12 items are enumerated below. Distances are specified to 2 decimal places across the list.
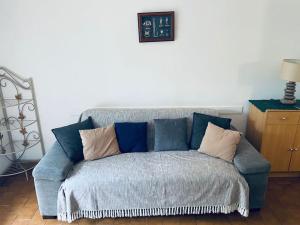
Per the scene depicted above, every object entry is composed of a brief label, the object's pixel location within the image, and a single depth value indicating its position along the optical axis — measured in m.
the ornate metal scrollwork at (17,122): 3.12
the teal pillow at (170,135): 2.82
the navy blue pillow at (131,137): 2.83
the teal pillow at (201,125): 2.84
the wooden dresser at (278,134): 2.82
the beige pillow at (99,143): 2.68
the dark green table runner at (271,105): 2.89
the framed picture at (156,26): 2.89
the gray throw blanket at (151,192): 2.37
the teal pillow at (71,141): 2.64
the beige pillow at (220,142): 2.59
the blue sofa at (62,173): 2.38
